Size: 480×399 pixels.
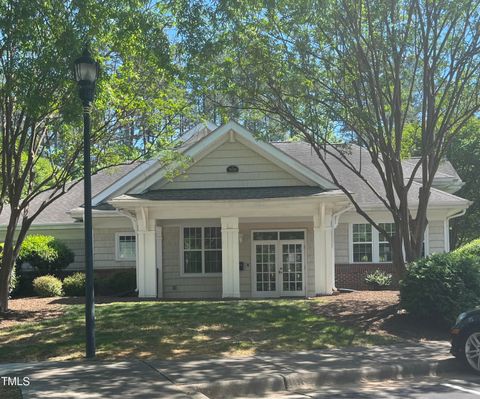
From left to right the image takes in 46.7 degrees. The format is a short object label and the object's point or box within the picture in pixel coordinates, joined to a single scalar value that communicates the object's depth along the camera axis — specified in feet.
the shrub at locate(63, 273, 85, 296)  63.36
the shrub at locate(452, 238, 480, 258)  52.22
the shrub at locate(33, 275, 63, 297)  62.18
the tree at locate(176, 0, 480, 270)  39.11
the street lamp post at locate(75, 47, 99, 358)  30.27
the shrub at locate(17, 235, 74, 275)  67.51
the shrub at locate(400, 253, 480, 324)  37.99
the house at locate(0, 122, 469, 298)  58.95
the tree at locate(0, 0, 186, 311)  34.88
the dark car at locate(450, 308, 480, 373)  27.94
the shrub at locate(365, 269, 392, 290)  67.00
